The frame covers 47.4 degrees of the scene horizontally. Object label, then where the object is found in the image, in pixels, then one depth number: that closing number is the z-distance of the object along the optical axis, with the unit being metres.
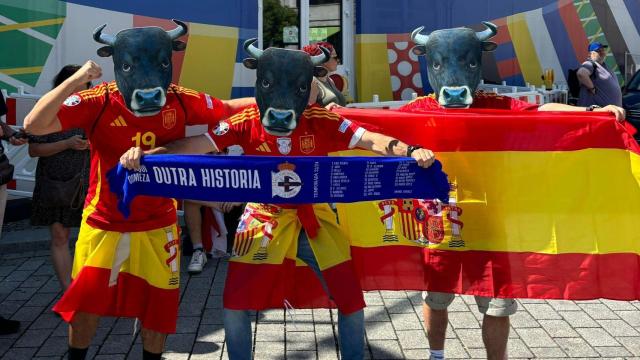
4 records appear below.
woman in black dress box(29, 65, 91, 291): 5.05
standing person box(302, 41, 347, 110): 5.13
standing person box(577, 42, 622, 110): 10.52
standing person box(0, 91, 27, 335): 4.71
